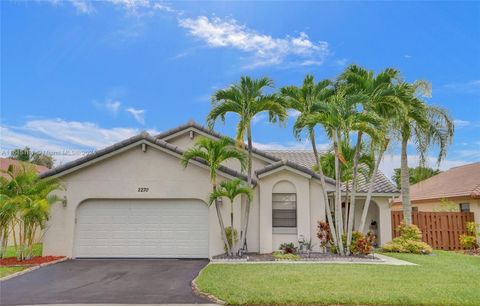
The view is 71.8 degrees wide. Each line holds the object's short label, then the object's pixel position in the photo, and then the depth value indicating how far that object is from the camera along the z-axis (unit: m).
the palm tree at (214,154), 12.25
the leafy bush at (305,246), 13.61
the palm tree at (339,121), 12.16
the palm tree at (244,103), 12.53
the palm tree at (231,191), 12.12
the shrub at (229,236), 12.94
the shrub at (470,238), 16.89
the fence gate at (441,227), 17.73
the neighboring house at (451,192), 18.80
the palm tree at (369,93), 12.70
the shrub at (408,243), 14.73
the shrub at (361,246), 12.87
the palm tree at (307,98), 13.22
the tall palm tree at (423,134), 15.58
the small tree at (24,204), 11.56
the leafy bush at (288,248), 13.37
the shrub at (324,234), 13.38
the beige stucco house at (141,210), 13.23
